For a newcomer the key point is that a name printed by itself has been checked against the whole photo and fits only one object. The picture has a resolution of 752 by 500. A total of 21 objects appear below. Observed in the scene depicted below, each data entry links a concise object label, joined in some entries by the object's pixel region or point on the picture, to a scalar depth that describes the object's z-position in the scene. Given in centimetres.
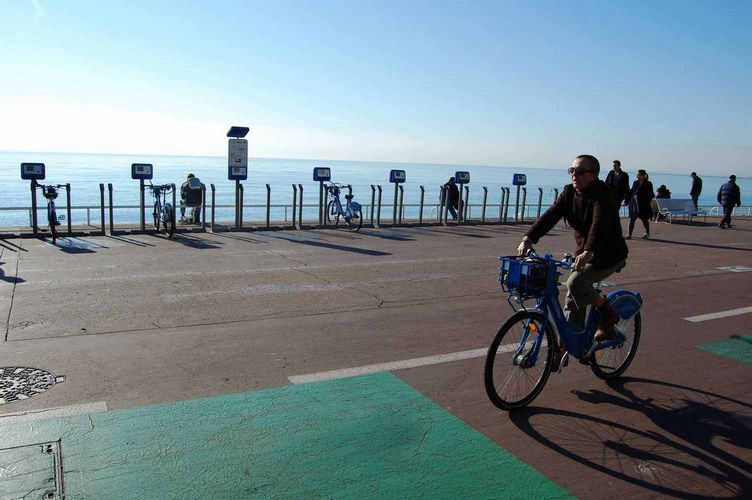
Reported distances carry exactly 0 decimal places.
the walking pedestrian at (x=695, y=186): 2478
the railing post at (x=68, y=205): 1403
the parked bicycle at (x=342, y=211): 1742
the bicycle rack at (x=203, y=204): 1573
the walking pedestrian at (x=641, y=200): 1700
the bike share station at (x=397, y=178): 1937
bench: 2258
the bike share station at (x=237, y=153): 1697
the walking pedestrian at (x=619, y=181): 1658
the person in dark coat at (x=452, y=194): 2035
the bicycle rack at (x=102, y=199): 1409
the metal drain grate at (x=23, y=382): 490
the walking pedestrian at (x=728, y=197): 2088
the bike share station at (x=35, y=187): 1314
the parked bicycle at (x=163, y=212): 1419
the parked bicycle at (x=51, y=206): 1280
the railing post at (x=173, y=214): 1410
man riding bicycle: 480
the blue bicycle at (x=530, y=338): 459
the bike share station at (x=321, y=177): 1783
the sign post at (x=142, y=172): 1540
